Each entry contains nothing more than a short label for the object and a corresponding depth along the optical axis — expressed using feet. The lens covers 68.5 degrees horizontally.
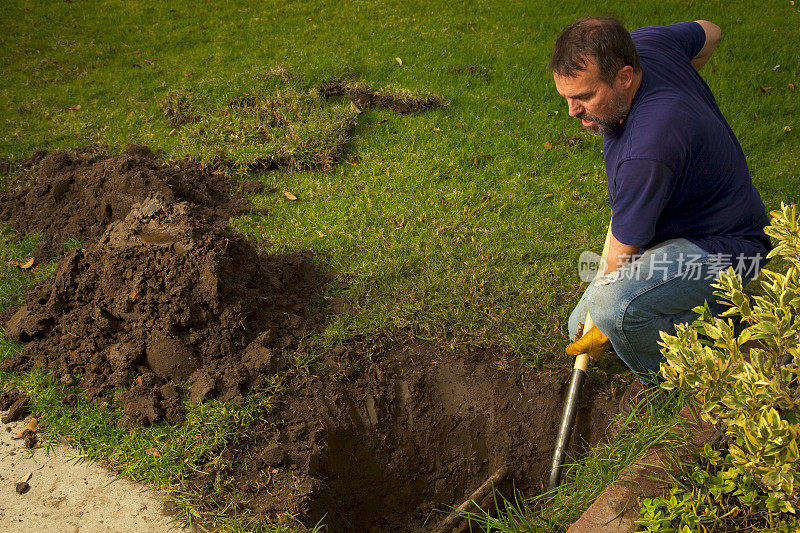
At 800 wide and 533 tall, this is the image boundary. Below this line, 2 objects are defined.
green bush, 6.32
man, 9.20
